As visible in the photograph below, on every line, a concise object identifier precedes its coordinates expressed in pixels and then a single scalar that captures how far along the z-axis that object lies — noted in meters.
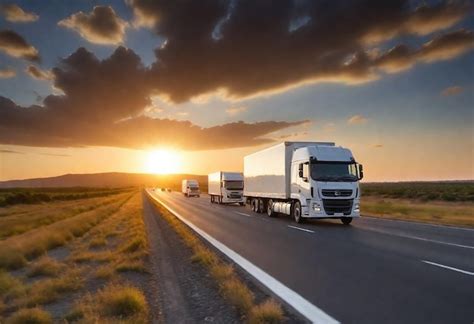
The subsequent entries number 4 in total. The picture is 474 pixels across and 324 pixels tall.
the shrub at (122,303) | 6.25
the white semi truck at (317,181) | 18.83
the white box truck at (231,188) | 43.84
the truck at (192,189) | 76.44
